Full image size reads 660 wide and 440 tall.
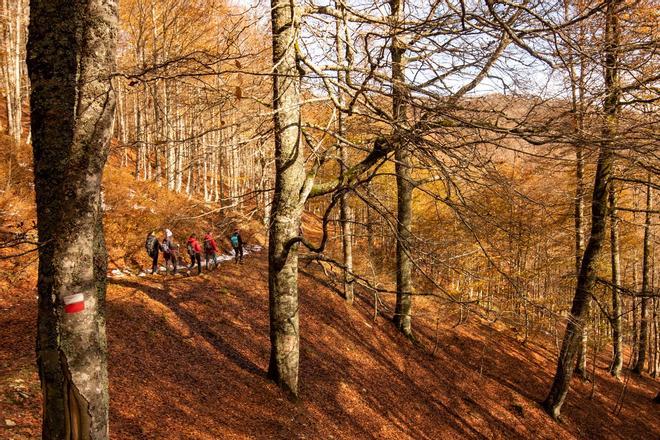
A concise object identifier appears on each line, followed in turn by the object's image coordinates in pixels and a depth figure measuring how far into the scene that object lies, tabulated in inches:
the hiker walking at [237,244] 543.5
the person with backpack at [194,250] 463.7
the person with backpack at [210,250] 485.7
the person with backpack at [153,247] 440.1
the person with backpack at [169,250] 449.7
